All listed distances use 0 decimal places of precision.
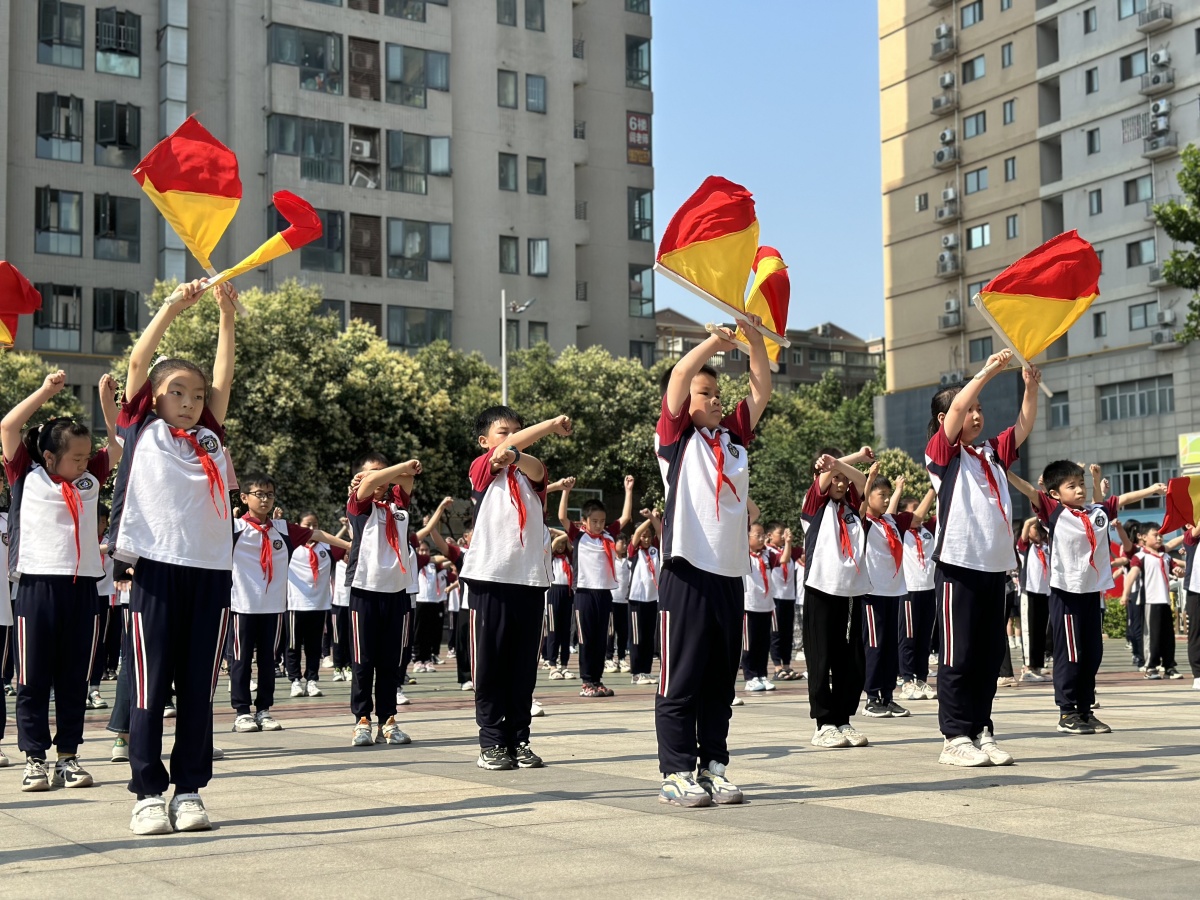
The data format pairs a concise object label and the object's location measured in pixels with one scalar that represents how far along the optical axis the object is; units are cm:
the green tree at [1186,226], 2944
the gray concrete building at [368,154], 4556
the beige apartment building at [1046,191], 4953
